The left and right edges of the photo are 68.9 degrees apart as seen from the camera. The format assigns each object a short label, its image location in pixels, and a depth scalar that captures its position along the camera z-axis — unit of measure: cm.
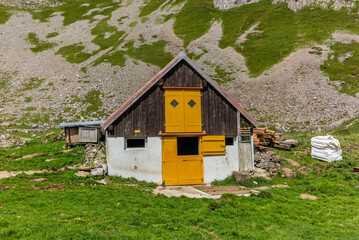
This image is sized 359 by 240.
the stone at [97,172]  1896
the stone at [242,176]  1920
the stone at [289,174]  2054
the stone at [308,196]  1576
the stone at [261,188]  1794
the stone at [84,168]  1980
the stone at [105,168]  1919
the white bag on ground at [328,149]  2298
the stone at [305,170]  2192
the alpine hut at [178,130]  1914
